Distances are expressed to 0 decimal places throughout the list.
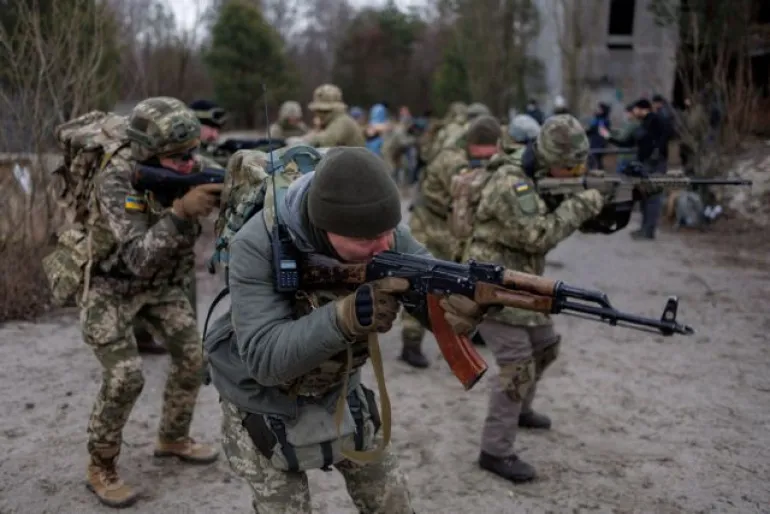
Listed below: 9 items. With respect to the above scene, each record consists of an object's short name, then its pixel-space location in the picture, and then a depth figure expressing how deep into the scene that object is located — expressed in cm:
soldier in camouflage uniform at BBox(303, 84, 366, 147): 721
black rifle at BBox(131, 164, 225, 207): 359
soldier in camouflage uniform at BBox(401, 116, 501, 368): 600
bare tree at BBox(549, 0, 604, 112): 1630
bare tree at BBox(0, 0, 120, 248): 665
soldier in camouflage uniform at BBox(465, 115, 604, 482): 407
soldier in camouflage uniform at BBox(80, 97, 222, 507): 346
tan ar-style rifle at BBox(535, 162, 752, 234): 462
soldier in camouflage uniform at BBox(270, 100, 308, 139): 952
